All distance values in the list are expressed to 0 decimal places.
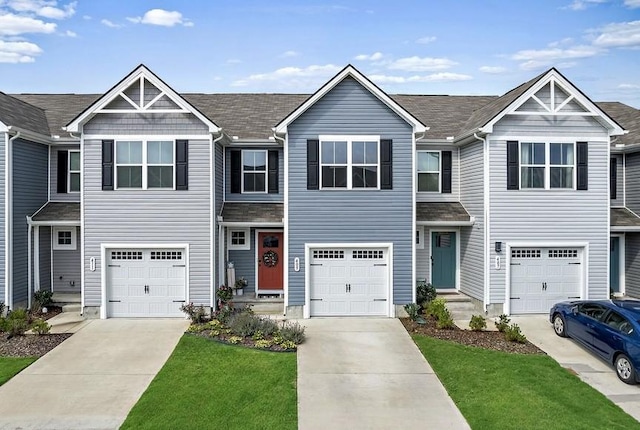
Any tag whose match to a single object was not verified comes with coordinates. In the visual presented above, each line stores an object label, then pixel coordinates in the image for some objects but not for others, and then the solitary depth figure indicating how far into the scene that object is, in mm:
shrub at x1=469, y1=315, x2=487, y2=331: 12852
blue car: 9703
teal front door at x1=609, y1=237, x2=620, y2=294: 17078
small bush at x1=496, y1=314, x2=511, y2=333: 12648
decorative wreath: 16469
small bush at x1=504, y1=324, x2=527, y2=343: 12078
